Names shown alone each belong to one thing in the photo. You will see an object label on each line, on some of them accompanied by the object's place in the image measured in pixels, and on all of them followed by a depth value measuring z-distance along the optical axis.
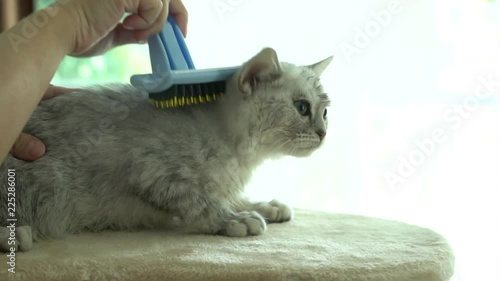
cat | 1.10
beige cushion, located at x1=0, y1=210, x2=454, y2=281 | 0.84
